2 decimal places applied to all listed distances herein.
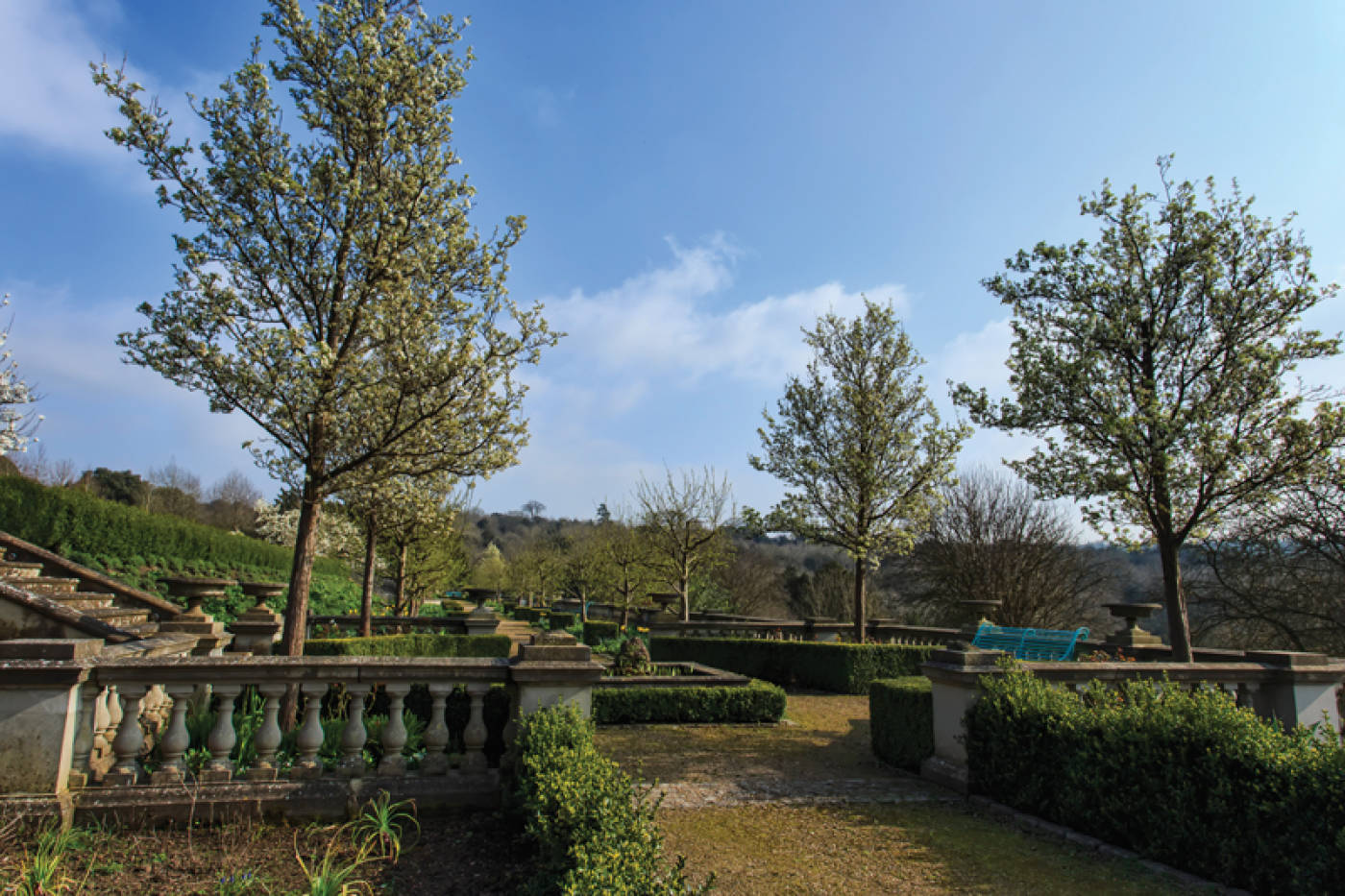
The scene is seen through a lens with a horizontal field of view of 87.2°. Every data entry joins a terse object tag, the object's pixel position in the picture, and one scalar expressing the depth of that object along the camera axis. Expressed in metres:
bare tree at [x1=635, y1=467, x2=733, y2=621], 22.88
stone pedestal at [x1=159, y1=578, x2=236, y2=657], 7.80
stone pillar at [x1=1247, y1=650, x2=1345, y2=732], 6.46
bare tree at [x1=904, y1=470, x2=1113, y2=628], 23.09
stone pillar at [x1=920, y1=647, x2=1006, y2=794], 6.19
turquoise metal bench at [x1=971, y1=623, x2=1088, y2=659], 9.29
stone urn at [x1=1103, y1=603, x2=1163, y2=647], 11.99
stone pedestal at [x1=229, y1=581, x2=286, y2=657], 9.94
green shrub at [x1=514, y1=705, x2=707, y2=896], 2.67
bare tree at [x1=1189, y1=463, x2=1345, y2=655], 14.33
